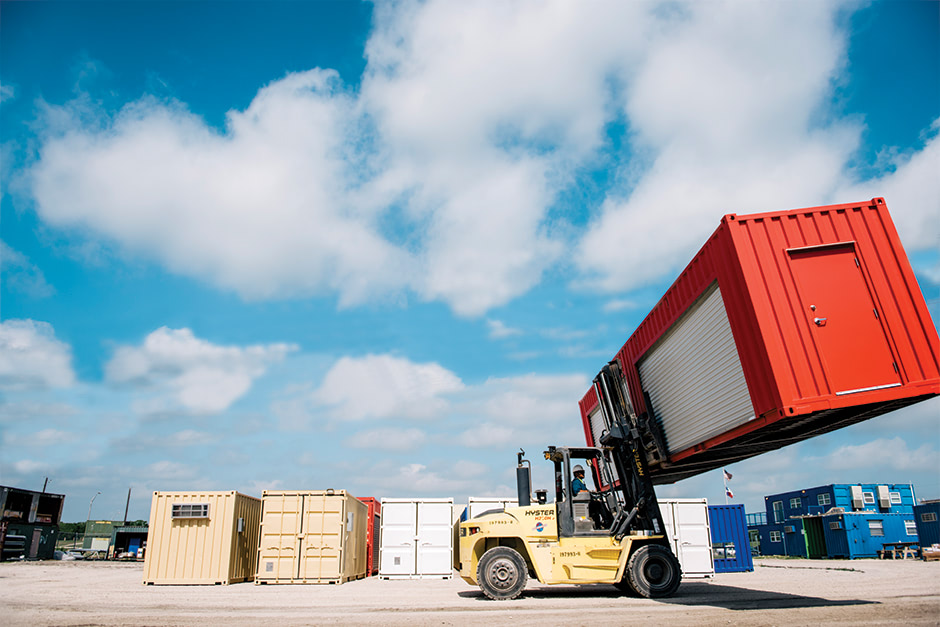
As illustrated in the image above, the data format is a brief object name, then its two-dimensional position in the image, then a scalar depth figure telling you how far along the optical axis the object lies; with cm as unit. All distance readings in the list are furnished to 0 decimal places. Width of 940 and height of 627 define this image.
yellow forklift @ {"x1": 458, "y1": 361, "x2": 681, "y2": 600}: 1128
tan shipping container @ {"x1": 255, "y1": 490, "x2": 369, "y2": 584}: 1620
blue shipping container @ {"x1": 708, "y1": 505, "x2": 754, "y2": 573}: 2130
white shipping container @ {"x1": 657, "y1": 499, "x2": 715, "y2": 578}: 1867
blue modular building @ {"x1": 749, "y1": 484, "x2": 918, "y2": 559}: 3256
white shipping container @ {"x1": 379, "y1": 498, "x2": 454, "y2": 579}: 1884
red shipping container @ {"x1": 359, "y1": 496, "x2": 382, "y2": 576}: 2233
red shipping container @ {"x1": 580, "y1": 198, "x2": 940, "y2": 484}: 773
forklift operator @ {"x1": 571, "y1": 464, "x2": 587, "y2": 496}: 1183
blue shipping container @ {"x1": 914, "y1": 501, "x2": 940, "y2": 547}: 3656
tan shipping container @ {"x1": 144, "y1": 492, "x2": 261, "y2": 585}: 1614
